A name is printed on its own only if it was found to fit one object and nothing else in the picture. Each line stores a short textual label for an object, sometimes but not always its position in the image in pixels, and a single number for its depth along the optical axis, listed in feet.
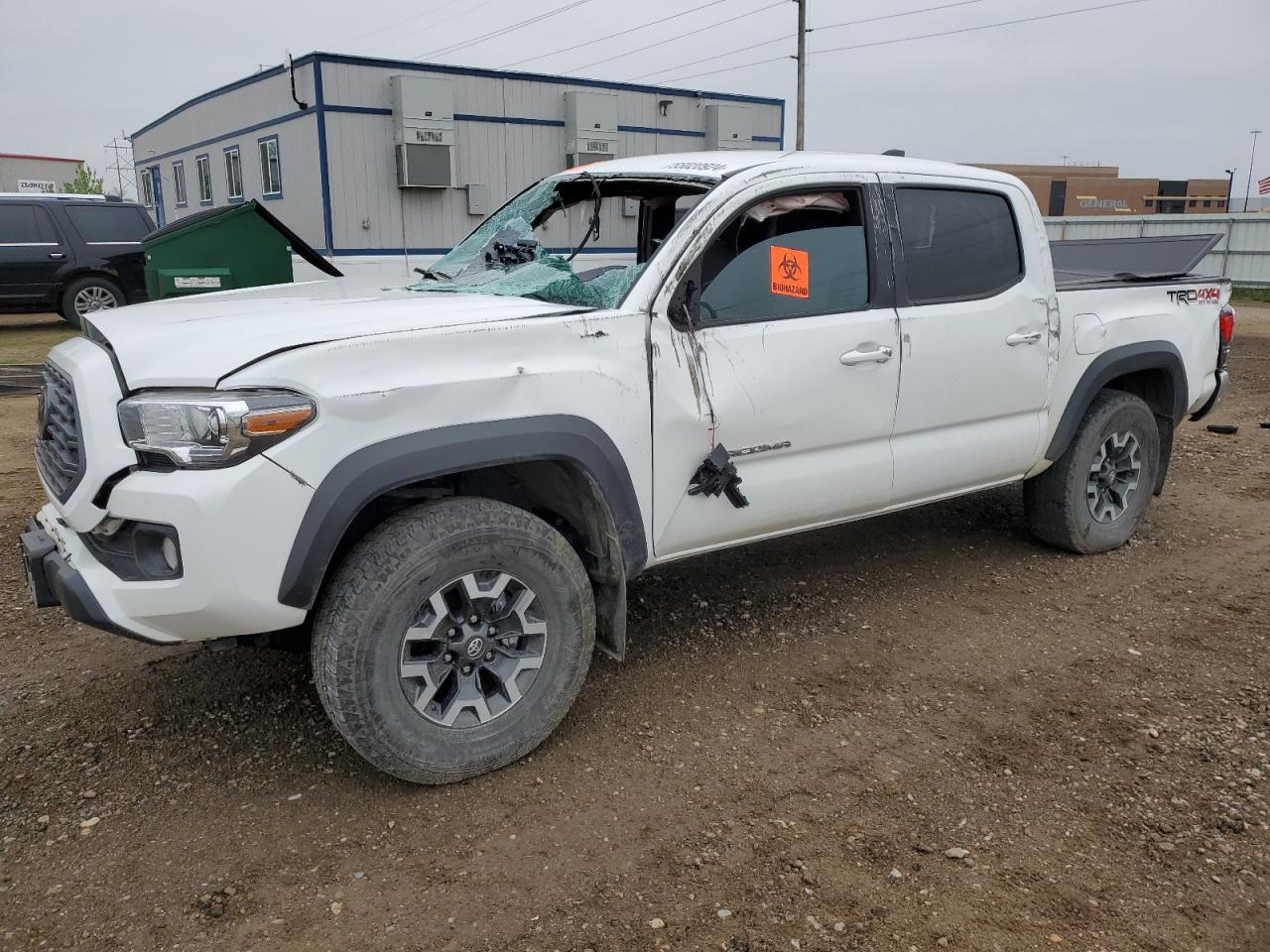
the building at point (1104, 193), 152.15
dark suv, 43.86
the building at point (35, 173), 148.25
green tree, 159.63
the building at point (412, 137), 53.36
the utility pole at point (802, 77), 72.49
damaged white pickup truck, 8.59
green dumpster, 24.71
